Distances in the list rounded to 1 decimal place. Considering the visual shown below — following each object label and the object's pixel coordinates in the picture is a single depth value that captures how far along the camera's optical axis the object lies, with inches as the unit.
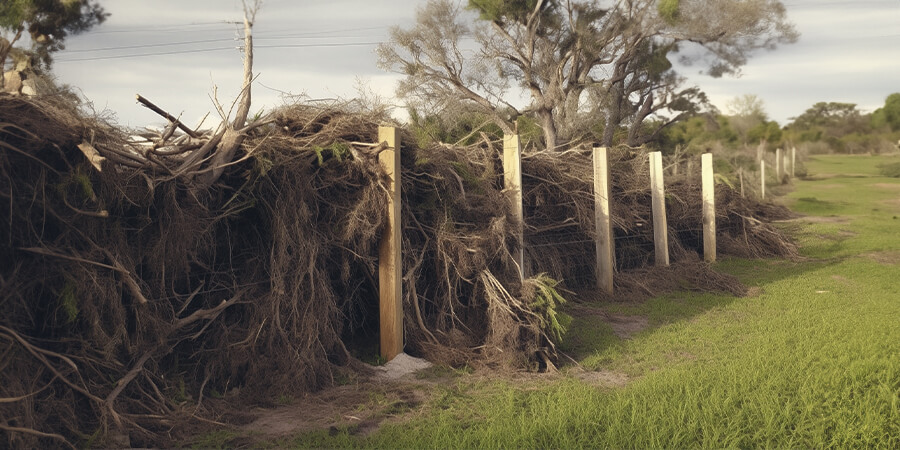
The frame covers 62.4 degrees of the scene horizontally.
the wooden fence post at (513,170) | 342.6
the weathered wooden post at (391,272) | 264.4
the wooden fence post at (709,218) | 556.7
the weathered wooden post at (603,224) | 421.7
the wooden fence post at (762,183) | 1133.9
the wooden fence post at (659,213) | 499.2
